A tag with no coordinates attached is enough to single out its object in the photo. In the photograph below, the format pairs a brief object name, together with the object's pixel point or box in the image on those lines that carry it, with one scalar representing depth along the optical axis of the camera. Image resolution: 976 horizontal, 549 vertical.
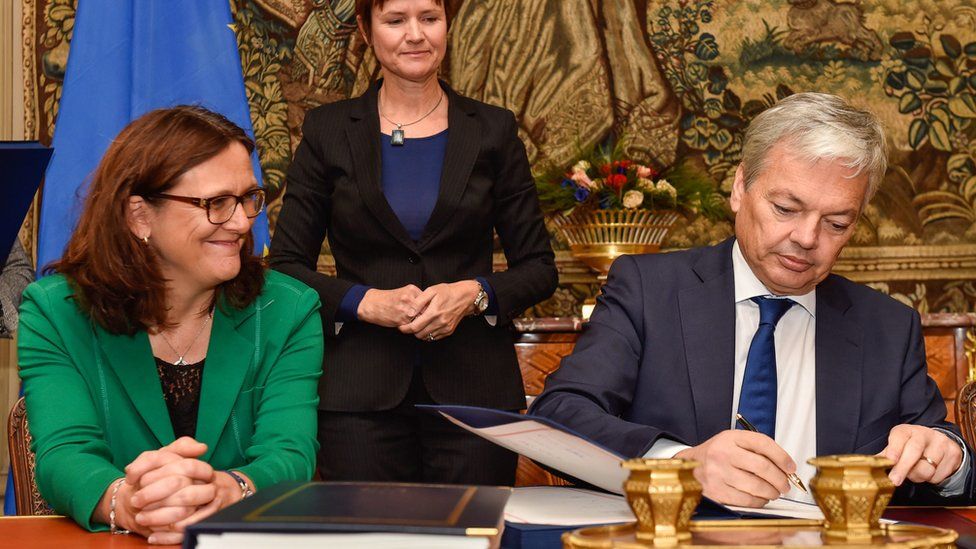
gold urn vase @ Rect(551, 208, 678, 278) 3.90
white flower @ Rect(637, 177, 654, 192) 3.88
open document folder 1.35
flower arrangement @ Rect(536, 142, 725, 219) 3.88
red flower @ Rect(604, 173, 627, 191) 3.86
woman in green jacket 2.01
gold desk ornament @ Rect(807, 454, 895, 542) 1.13
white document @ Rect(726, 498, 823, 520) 1.48
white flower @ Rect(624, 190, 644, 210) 3.85
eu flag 3.83
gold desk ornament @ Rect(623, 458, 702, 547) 1.10
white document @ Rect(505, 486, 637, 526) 1.43
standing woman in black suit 2.69
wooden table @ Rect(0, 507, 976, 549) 1.45
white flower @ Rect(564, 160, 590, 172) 3.96
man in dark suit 2.12
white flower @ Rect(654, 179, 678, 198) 3.91
